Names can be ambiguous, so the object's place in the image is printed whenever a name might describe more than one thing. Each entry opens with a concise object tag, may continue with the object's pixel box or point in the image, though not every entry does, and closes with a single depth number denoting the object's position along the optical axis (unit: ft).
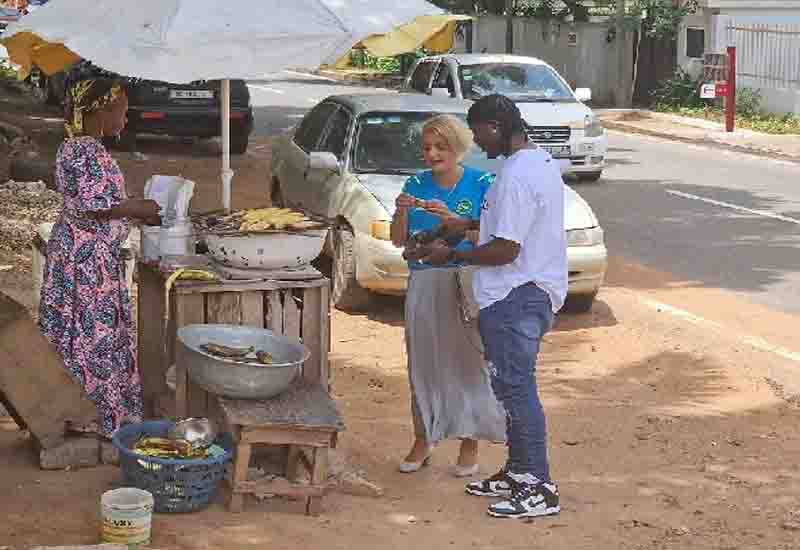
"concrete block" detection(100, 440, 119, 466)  22.91
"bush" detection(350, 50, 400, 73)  149.69
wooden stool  20.58
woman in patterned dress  22.35
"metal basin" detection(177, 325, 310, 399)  21.09
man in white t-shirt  20.22
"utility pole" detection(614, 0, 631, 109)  108.99
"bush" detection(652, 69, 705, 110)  103.09
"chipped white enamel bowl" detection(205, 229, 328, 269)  22.67
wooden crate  22.68
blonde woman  22.59
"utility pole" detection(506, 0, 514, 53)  123.87
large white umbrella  23.02
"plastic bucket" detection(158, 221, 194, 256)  24.02
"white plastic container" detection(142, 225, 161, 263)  24.17
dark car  66.95
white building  91.86
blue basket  20.45
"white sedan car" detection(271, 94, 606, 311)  34.86
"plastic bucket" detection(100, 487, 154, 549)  18.89
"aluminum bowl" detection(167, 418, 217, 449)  21.13
